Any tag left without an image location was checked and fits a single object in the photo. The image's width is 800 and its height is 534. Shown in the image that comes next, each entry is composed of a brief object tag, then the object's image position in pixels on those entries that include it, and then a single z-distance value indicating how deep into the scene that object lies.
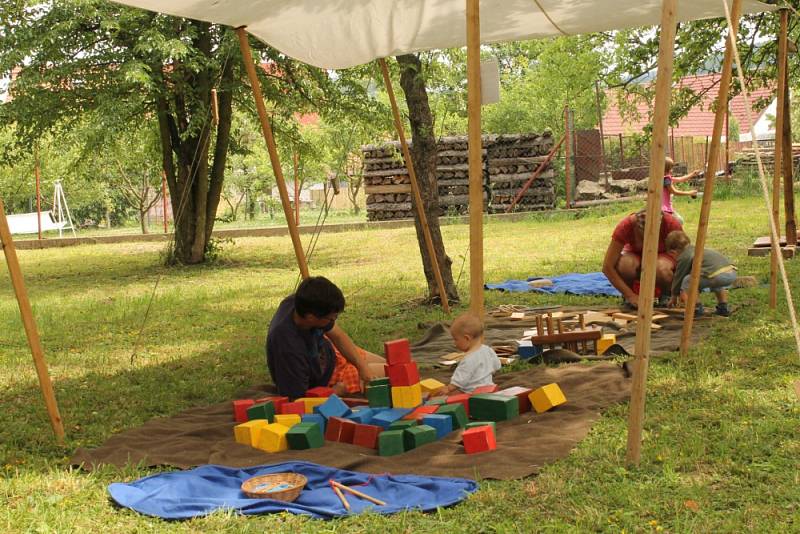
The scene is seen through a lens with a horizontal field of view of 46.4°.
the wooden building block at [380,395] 5.54
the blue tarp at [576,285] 10.13
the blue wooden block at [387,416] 5.05
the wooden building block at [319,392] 5.82
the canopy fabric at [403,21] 7.22
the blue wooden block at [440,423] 4.96
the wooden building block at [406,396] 5.45
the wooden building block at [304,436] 4.84
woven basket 4.06
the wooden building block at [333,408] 5.17
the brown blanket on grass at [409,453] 4.47
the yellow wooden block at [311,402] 5.43
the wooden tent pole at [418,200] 8.31
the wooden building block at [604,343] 6.88
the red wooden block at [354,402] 5.85
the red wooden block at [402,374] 5.43
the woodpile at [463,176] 22.44
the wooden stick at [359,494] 3.98
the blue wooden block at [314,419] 5.11
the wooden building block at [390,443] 4.73
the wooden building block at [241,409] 5.47
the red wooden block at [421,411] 5.18
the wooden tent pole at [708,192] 6.12
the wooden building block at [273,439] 4.87
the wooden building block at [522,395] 5.40
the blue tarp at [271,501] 3.94
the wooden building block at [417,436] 4.79
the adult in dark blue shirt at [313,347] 5.55
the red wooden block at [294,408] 5.37
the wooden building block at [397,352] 5.62
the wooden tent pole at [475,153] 5.12
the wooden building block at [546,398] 5.31
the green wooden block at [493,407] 5.27
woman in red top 8.77
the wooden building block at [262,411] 5.30
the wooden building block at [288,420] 5.13
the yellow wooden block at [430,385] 5.86
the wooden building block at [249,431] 4.96
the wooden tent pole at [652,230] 4.19
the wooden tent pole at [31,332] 5.12
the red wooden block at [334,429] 5.02
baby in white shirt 5.54
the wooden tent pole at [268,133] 6.80
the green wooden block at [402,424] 4.98
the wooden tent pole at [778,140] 7.66
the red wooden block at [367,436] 4.88
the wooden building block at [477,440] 4.62
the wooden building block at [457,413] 5.09
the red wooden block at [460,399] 5.39
